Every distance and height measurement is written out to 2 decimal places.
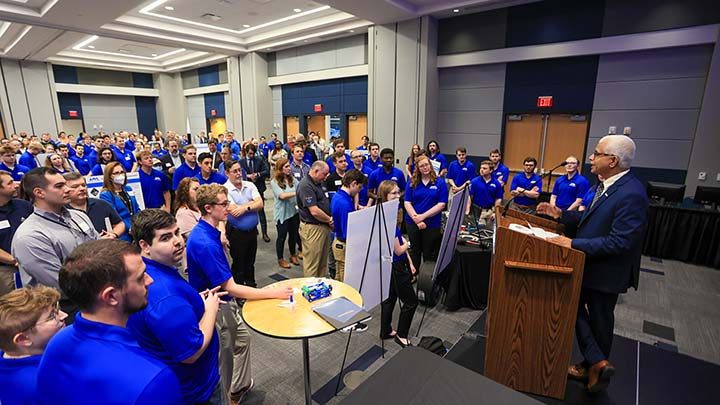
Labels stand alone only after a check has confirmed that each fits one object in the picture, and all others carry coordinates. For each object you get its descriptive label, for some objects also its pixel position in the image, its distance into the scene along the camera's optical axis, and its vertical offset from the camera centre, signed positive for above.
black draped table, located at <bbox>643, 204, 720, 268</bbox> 4.91 -1.52
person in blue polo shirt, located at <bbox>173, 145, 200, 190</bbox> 4.89 -0.54
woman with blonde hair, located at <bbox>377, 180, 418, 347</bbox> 3.07 -1.37
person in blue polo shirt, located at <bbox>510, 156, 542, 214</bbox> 5.23 -0.87
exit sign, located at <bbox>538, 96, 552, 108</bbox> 7.45 +0.61
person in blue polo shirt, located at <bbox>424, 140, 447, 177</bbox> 6.89 -0.47
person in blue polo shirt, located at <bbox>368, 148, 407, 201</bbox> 4.97 -0.66
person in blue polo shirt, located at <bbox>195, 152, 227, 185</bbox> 4.37 -0.57
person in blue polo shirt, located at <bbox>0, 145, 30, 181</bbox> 5.04 -0.48
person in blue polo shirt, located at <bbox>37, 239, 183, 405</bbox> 0.99 -0.65
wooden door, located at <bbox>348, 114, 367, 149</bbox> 11.04 +0.00
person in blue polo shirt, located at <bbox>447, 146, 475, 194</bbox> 6.10 -0.73
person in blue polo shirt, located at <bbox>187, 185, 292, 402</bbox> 2.03 -0.82
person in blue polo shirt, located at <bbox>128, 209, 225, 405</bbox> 1.41 -0.80
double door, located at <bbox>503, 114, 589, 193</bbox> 7.36 -0.21
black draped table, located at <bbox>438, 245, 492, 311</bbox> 3.81 -1.62
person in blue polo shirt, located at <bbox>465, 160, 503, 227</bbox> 5.14 -0.95
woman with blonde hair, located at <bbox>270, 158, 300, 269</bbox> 4.66 -0.97
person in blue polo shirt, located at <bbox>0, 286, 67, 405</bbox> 1.33 -0.84
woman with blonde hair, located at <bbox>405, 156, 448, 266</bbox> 3.92 -0.88
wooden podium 2.01 -1.08
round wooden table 1.86 -1.08
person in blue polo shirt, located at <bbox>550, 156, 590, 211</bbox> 5.00 -0.85
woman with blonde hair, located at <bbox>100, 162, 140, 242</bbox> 3.62 -0.64
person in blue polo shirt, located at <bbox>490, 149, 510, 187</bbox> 5.48 -0.65
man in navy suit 2.01 -0.67
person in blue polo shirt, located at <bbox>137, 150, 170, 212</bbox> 4.48 -0.70
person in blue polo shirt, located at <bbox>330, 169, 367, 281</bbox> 3.08 -0.63
